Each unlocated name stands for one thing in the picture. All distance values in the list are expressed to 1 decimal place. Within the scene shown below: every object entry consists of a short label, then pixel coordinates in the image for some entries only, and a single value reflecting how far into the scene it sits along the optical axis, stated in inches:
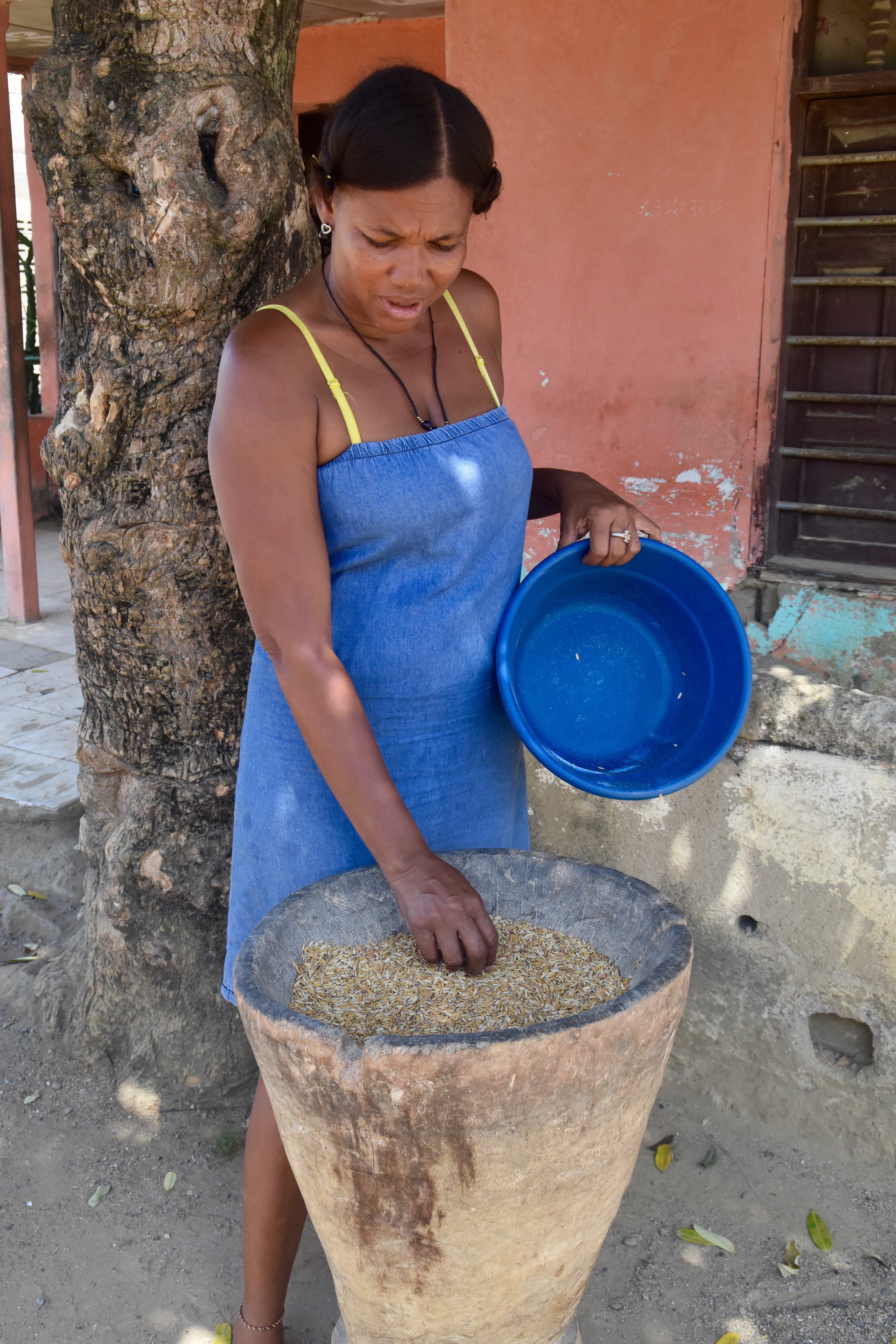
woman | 61.6
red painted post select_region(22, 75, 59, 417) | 323.6
